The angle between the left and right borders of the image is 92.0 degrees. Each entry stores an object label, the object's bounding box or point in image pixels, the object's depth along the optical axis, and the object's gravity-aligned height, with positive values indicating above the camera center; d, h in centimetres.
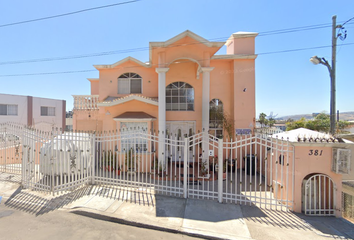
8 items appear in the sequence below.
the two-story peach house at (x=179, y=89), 778 +167
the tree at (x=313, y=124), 1364 -35
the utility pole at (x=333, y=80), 660 +155
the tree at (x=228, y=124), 902 -24
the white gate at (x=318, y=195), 432 -193
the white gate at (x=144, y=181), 520 -218
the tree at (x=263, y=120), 1198 -3
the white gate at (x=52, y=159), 507 -124
